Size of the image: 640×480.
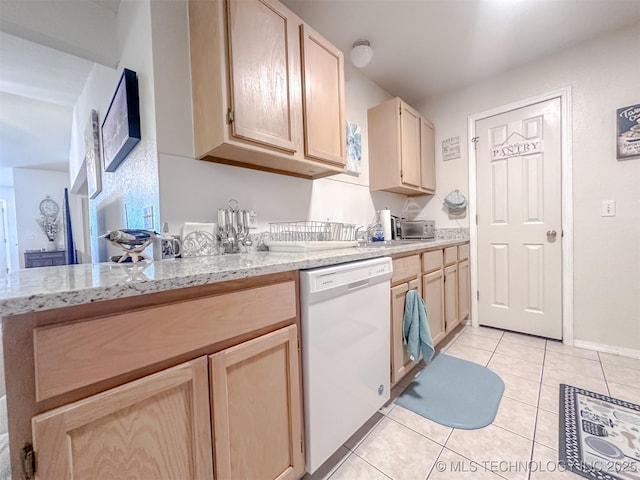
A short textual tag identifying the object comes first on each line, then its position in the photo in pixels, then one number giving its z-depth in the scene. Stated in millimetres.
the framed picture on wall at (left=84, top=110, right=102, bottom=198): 2039
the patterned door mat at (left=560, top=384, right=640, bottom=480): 1021
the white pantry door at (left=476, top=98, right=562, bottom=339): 2160
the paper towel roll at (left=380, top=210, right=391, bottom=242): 2270
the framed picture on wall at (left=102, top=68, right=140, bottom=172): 1285
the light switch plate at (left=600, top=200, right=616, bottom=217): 1915
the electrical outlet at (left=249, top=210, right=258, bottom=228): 1504
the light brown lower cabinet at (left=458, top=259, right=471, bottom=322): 2361
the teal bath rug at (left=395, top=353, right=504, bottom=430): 1333
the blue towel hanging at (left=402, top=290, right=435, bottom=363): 1516
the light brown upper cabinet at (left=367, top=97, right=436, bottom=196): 2273
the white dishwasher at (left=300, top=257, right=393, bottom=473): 942
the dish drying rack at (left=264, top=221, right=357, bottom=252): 1304
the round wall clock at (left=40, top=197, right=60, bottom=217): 5223
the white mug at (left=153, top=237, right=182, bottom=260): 1130
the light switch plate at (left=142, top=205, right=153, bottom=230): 1237
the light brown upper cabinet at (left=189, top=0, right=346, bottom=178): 1125
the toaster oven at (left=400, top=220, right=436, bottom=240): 2484
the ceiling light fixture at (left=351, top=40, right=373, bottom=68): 1886
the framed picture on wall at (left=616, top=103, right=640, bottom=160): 1818
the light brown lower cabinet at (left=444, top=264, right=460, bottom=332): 2086
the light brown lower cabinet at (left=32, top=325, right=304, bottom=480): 521
